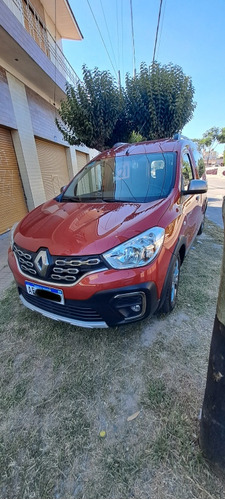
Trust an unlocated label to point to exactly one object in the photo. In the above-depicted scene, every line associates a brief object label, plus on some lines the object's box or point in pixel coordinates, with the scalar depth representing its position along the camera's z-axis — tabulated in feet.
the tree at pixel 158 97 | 19.76
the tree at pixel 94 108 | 19.67
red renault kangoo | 5.26
